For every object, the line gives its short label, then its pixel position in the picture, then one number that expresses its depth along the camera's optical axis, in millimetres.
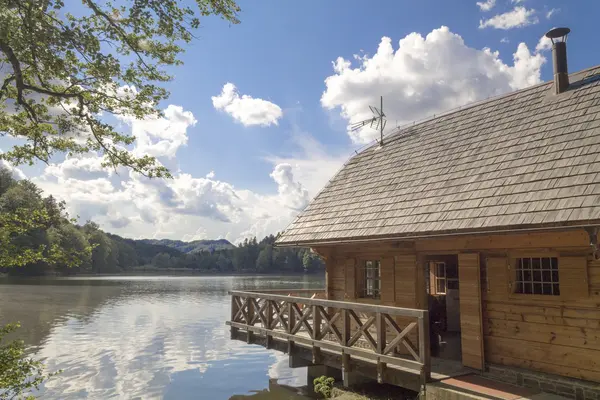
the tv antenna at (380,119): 14375
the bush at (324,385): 10227
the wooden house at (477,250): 6866
